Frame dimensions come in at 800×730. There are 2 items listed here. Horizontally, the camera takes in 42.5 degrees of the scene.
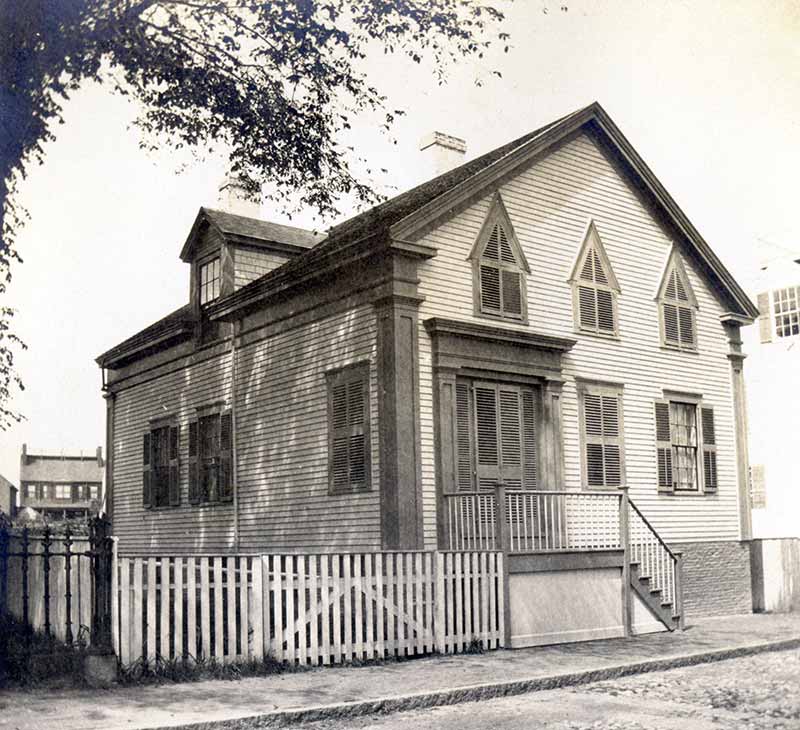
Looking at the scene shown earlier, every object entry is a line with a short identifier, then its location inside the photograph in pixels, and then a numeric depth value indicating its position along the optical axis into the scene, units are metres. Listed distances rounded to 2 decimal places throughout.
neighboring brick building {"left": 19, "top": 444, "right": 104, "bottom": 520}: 60.34
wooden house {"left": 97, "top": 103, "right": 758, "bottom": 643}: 13.71
